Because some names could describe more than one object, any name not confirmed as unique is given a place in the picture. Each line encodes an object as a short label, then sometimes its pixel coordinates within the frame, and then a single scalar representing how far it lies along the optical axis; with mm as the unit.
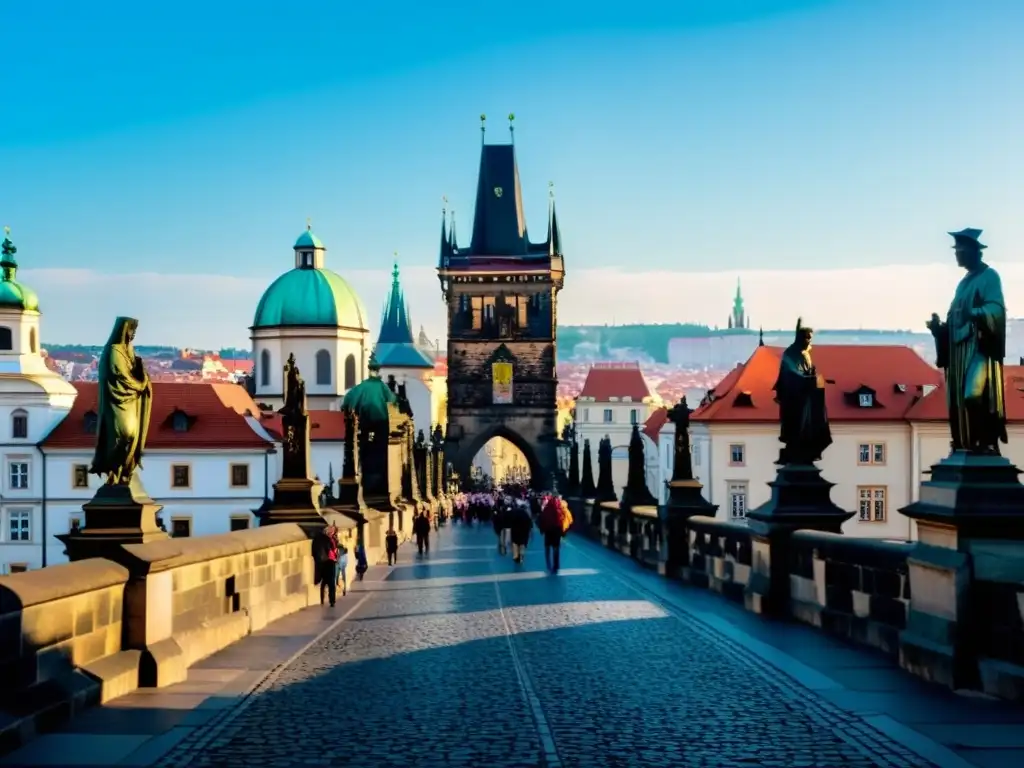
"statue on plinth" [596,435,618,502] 44594
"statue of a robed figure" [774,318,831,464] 16641
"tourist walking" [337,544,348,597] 21125
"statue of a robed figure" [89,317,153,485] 11594
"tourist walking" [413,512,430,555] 35438
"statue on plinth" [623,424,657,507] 34312
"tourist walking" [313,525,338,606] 19531
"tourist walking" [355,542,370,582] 25156
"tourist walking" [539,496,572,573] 26991
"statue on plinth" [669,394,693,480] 24922
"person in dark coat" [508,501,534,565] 30391
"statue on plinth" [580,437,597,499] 56172
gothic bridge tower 115250
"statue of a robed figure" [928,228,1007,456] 10883
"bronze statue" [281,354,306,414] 21156
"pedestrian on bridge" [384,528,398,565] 30525
